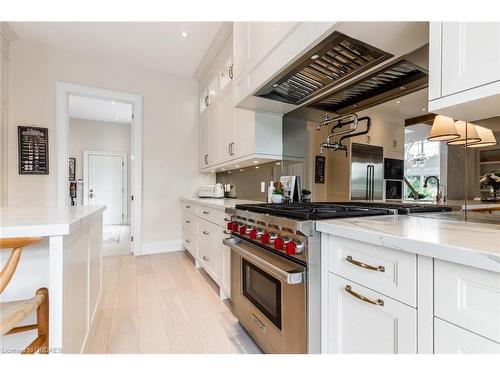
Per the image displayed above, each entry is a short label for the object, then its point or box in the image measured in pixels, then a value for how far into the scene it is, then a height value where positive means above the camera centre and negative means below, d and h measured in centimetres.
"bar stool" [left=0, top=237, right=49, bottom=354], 78 -42
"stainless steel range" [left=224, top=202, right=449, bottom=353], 112 -43
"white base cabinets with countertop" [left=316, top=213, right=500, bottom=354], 63 -31
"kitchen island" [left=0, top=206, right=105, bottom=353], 92 -39
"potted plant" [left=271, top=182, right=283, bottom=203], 218 -7
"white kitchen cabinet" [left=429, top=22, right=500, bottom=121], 80 +42
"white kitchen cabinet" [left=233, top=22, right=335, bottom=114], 130 +84
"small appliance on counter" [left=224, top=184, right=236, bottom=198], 367 -7
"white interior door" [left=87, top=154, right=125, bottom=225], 630 +4
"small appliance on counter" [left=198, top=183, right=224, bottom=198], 354 -8
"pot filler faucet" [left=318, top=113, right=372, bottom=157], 174 +43
